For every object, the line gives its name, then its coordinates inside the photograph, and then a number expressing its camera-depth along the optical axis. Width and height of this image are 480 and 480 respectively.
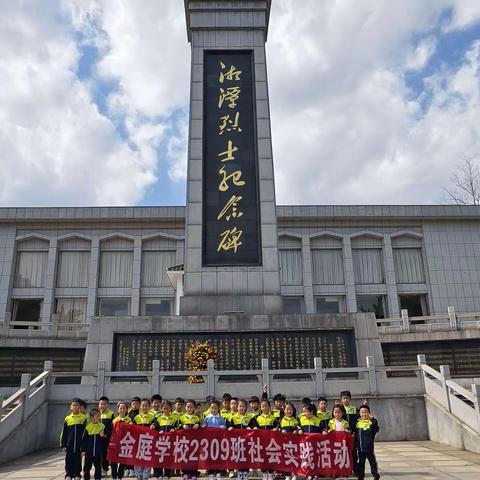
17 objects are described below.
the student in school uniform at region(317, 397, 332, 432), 7.21
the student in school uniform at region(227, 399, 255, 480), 7.41
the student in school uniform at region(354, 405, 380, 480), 6.74
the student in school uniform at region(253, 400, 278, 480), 7.35
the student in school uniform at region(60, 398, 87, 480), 6.71
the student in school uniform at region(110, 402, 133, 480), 6.96
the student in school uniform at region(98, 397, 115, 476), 6.93
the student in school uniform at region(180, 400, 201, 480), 7.09
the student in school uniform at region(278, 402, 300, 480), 7.13
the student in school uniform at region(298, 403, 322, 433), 7.11
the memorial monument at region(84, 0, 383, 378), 12.48
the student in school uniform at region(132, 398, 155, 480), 7.24
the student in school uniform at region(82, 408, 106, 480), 6.79
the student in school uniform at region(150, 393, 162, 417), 7.43
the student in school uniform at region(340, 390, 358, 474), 7.16
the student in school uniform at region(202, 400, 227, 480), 7.27
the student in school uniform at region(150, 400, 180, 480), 7.02
